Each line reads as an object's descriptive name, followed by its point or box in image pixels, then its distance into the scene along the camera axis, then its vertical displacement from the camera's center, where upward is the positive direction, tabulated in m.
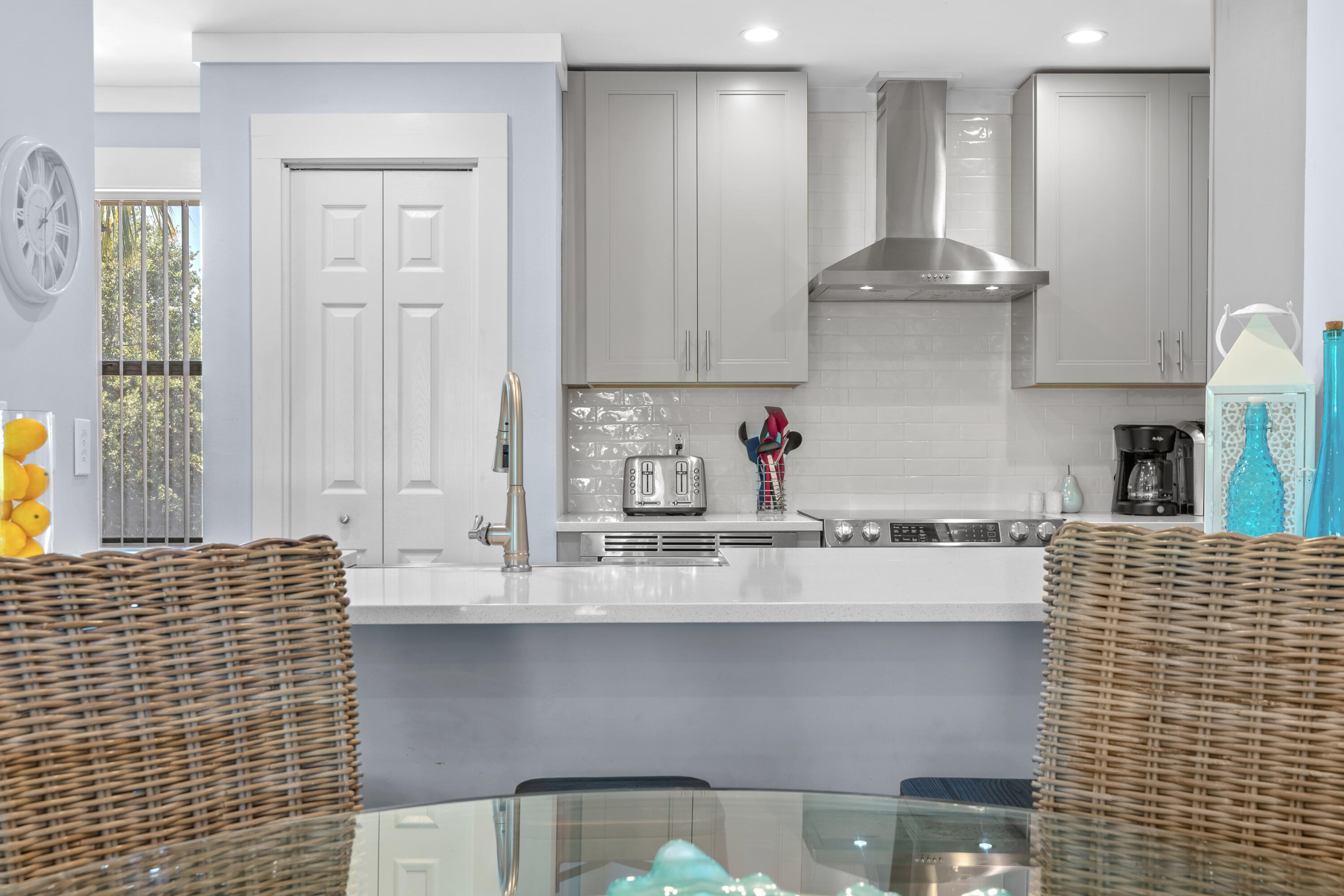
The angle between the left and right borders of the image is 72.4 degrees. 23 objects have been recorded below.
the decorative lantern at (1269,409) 1.40 +0.05
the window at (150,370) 3.99 +0.29
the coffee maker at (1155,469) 3.76 -0.12
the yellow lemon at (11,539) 1.51 -0.17
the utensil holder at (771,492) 3.79 -0.22
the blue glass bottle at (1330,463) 1.34 -0.03
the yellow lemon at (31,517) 1.58 -0.14
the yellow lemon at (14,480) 1.55 -0.07
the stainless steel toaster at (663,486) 3.65 -0.19
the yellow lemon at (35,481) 1.61 -0.08
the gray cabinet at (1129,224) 3.66 +0.86
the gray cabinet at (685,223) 3.60 +0.85
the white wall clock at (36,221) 1.97 +0.49
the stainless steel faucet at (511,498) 1.92 -0.13
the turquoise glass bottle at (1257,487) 1.41 -0.07
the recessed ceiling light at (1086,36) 3.32 +1.47
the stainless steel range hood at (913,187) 3.67 +1.03
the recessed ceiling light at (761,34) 3.27 +1.46
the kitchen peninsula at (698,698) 1.69 -0.48
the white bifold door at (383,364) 3.32 +0.27
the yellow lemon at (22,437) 1.62 +0.00
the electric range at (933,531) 3.38 -0.34
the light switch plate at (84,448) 2.23 -0.03
